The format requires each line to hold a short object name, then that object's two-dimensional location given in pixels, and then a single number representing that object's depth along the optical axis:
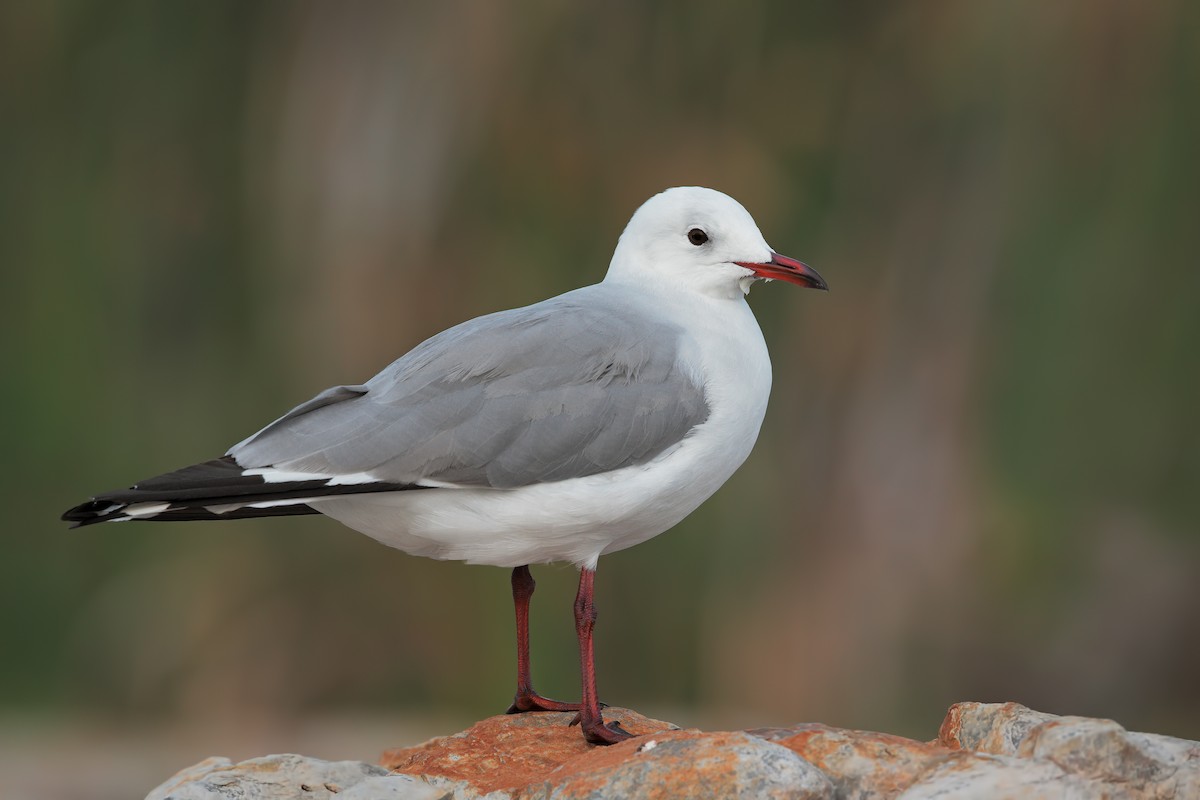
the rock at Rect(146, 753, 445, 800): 5.65
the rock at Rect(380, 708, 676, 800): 6.00
